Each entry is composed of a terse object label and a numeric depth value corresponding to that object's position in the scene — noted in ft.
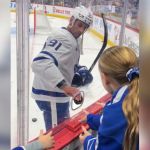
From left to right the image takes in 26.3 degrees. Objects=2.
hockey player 4.90
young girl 2.44
